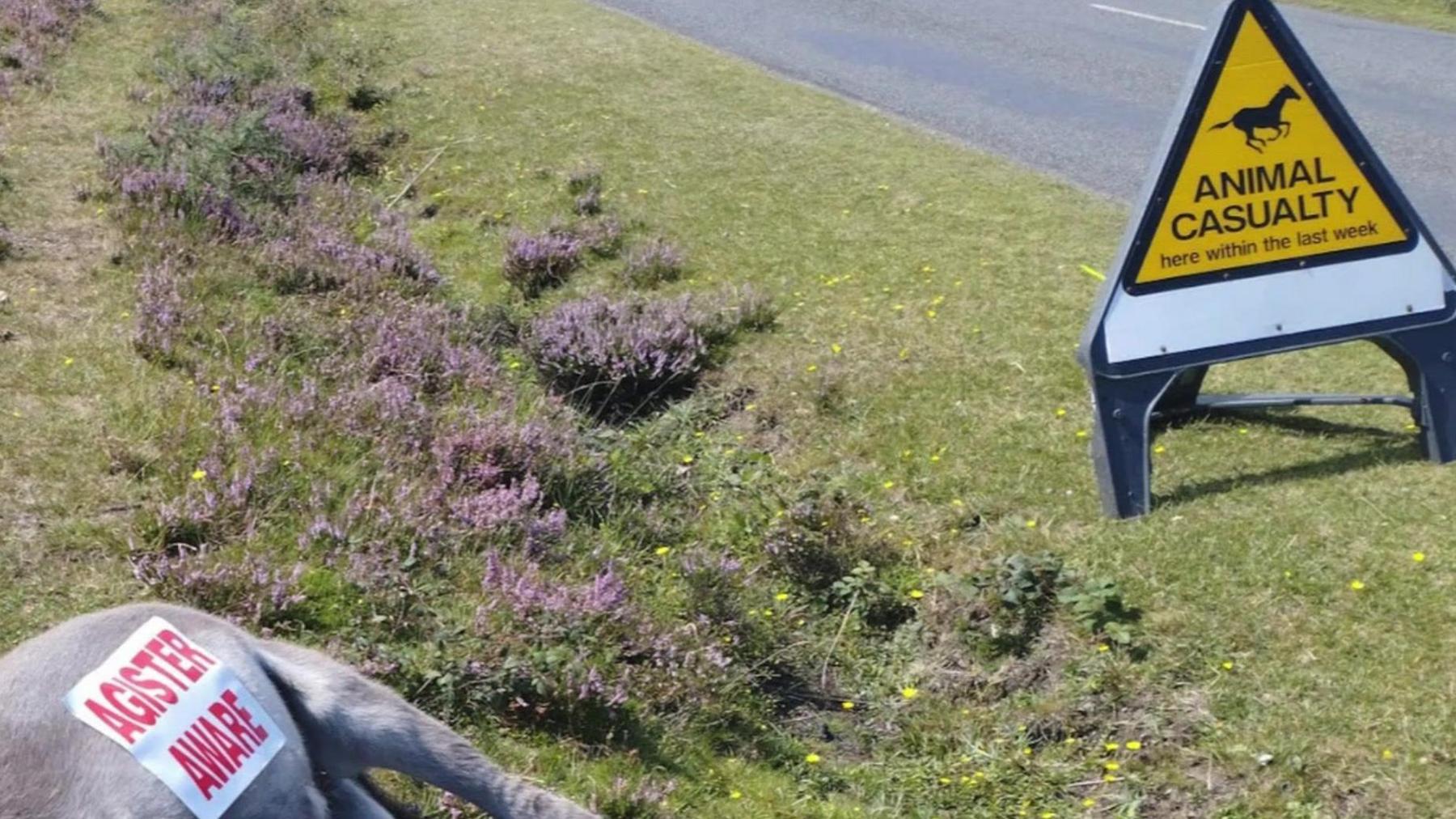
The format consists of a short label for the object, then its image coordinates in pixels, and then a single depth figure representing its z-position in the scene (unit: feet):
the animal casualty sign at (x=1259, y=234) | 19.39
